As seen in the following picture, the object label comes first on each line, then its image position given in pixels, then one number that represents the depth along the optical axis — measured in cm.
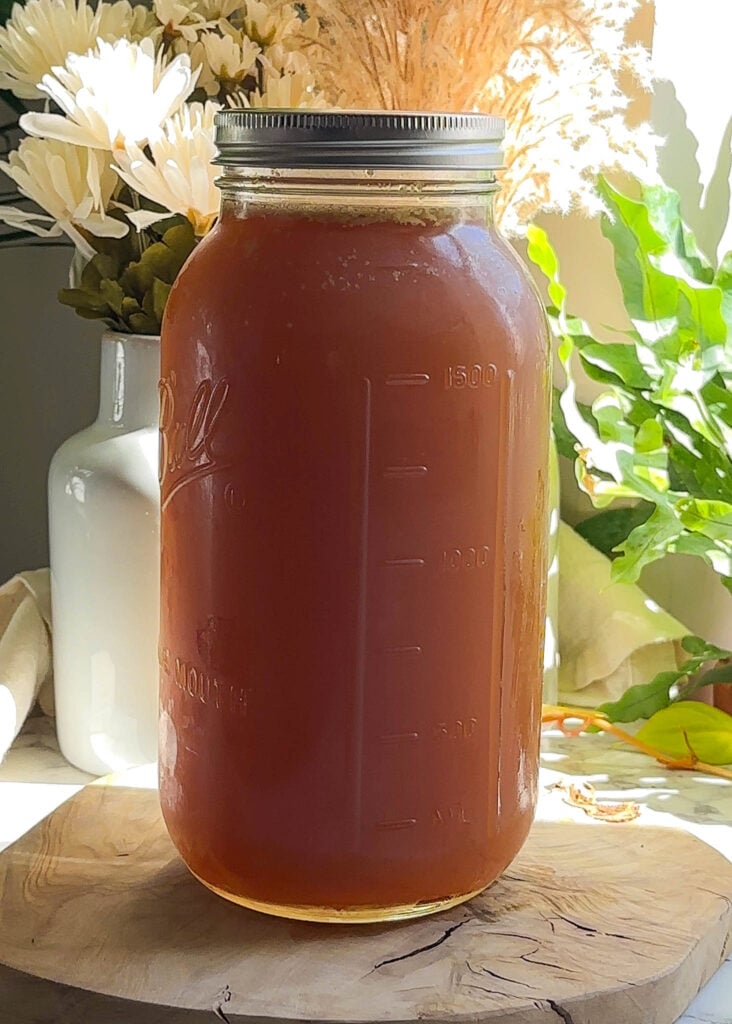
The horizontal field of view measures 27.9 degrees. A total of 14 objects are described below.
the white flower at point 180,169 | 94
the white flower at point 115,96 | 94
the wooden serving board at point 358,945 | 70
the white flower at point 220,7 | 105
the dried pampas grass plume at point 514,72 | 92
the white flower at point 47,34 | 100
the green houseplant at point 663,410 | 106
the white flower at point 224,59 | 102
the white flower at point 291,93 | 100
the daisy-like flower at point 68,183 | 99
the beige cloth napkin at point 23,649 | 108
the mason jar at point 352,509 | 72
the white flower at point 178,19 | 102
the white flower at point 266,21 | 101
